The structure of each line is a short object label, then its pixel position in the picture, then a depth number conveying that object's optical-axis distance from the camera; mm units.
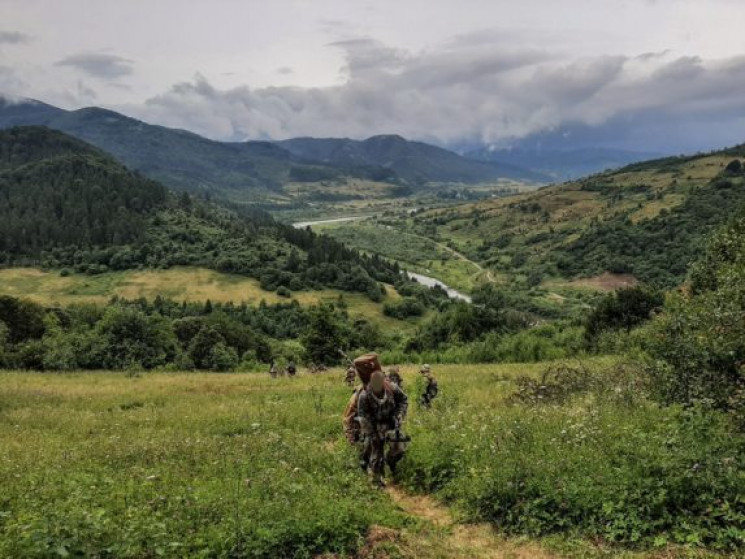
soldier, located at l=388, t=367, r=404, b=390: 15453
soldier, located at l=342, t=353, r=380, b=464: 11656
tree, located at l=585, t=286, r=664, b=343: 43250
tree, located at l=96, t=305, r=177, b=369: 44000
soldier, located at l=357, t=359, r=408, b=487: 11805
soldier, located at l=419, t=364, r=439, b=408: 19406
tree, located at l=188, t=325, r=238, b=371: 48719
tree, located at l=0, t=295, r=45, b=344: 51750
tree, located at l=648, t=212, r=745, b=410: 12977
